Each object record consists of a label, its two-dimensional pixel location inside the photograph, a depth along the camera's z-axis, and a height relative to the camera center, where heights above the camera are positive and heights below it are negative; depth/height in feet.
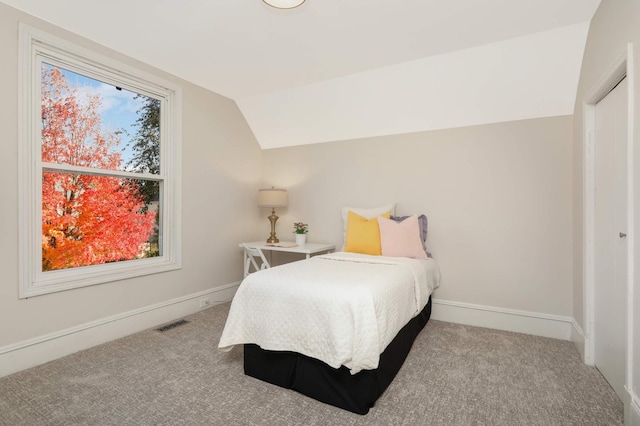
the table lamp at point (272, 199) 13.15 +0.56
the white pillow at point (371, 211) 11.46 +0.03
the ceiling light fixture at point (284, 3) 6.81 +4.36
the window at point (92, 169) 7.63 +1.24
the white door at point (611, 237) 6.07 -0.54
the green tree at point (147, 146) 10.12 +2.13
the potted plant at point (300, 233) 12.94 -0.81
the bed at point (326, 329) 5.78 -2.23
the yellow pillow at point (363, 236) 10.65 -0.78
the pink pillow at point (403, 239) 10.13 -0.86
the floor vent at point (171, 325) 9.86 -3.44
